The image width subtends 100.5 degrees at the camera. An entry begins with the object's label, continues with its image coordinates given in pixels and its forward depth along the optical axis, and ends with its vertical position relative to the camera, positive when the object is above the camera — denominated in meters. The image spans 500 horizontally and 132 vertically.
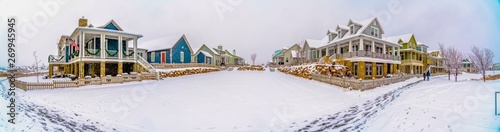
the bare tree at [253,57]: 62.71 +2.63
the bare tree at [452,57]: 21.44 +0.82
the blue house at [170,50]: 28.34 +2.24
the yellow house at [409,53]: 30.33 +1.78
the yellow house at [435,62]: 39.33 +0.56
